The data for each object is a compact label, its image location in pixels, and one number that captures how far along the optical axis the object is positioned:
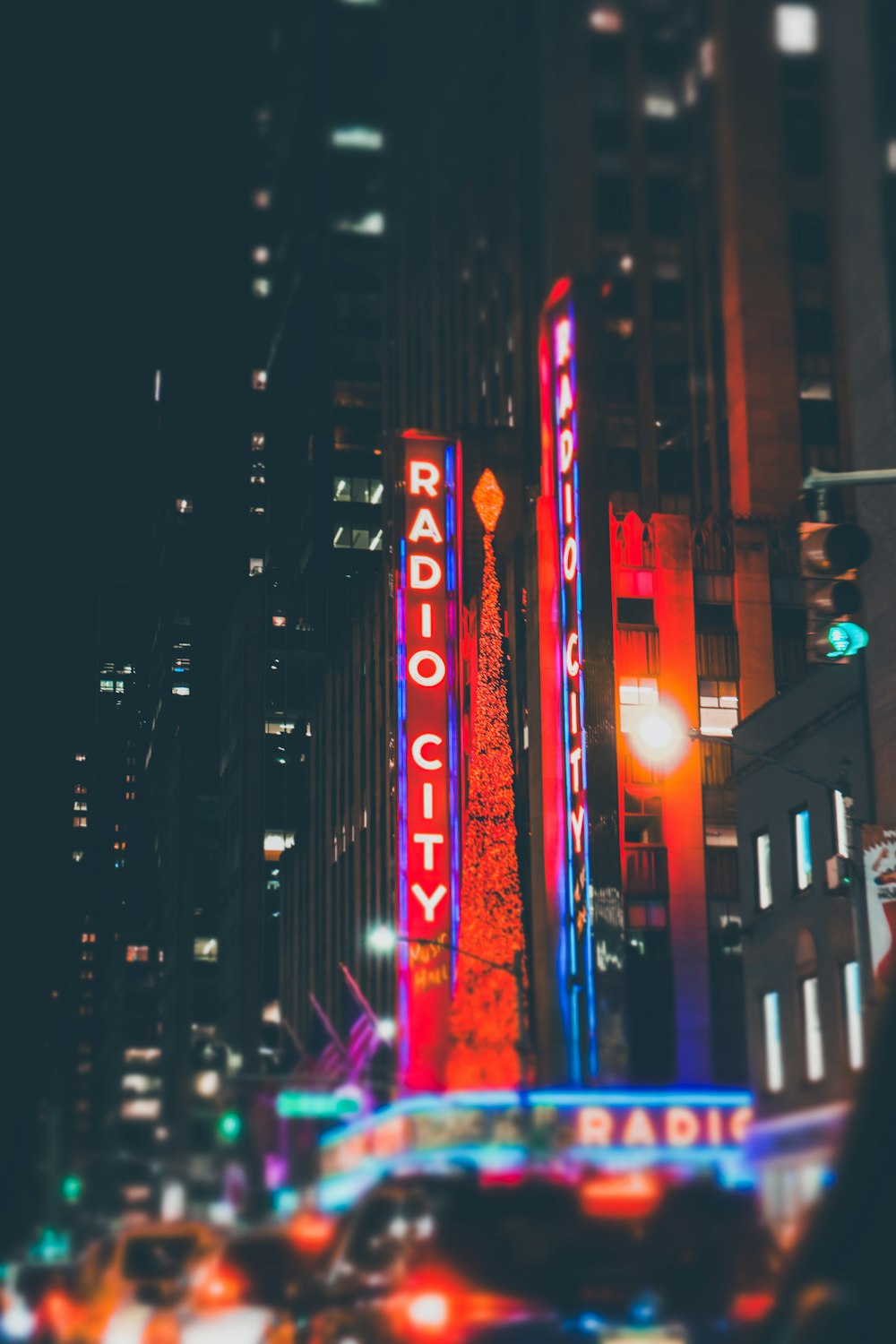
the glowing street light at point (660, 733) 26.22
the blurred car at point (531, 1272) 10.56
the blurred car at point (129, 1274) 19.84
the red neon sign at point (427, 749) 56.72
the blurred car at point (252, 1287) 15.86
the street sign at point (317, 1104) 60.28
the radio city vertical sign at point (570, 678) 55.94
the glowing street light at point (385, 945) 72.57
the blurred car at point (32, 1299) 22.81
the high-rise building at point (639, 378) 57.84
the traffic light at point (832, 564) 13.79
